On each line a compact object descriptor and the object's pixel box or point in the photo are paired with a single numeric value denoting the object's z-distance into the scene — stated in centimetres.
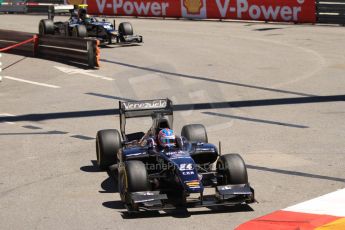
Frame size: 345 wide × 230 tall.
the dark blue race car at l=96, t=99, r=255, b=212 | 1081
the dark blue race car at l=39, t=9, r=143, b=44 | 3112
